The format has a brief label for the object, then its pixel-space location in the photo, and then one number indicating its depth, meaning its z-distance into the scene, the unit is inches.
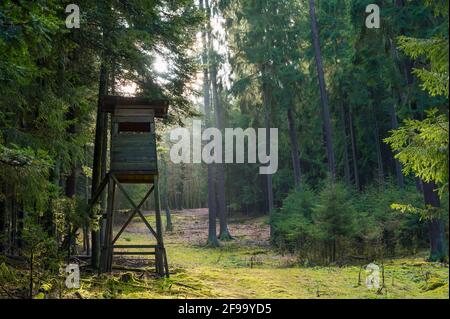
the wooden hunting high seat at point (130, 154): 414.6
